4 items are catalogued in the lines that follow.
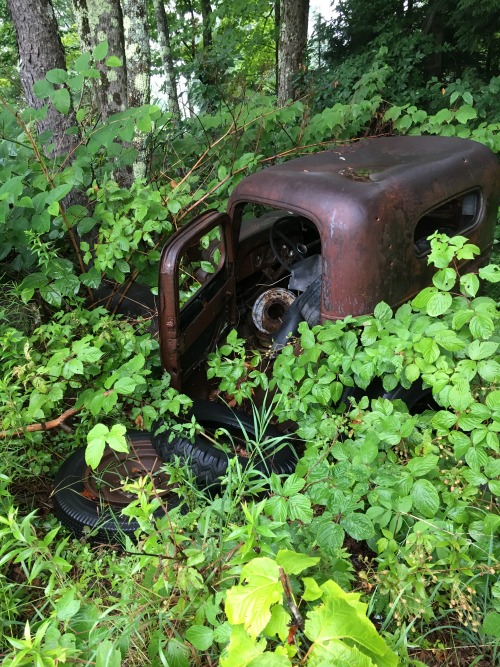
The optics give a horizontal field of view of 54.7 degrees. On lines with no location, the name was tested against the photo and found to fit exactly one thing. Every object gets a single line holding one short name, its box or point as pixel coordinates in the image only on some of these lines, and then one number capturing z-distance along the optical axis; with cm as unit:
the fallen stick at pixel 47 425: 277
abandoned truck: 248
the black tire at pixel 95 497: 237
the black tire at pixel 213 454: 247
